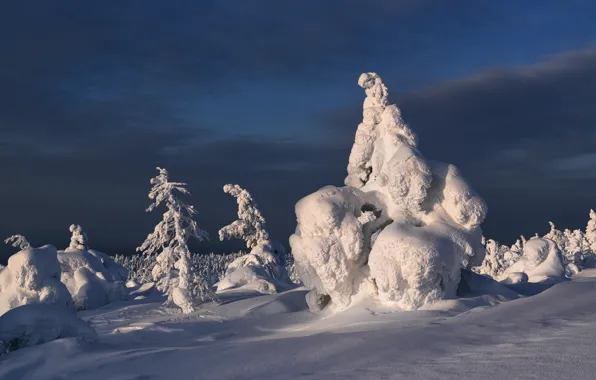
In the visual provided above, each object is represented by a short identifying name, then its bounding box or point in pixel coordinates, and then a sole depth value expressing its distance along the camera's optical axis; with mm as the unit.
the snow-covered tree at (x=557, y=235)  65300
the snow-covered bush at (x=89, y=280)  30562
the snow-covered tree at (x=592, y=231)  55125
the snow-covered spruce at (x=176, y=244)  23344
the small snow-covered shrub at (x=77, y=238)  39688
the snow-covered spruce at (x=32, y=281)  22375
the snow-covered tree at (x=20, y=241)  31197
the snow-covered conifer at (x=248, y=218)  34562
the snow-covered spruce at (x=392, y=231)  16703
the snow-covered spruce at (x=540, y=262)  28406
